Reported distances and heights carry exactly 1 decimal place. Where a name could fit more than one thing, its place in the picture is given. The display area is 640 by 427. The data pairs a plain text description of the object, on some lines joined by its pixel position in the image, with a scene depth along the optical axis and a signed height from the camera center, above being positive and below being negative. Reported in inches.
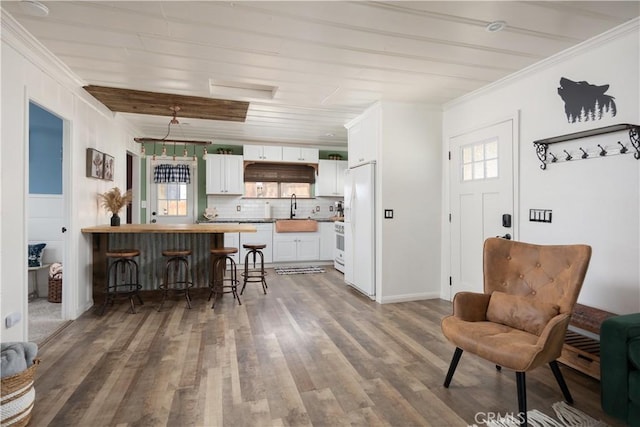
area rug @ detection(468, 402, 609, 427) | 74.2 -46.1
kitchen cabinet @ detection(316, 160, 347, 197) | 288.5 +29.5
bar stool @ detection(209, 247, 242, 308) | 174.7 -30.9
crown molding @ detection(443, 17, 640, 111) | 97.0 +52.8
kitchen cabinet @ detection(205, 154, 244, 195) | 263.4 +29.7
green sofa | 67.7 -32.2
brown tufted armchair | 73.6 -24.6
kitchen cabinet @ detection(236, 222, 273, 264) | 261.3 -19.4
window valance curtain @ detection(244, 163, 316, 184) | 283.9 +33.9
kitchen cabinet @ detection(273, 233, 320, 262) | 263.9 -26.6
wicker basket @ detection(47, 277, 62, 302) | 162.1 -36.6
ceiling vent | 152.5 +56.7
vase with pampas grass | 170.9 +5.9
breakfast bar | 165.2 -16.6
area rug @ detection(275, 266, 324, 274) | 244.7 -42.4
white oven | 242.0 -24.8
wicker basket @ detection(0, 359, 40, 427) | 68.8 -38.5
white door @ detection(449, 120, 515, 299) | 138.7 +7.6
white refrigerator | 175.2 -9.0
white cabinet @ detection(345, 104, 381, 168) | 174.0 +41.8
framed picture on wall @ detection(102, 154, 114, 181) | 175.2 +24.1
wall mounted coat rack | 94.3 +20.1
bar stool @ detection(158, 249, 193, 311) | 165.6 -31.3
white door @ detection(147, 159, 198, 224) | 261.9 +10.1
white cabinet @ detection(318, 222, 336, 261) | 272.4 -22.0
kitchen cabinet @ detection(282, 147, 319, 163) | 278.4 +47.8
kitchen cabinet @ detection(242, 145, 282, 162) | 270.2 +47.7
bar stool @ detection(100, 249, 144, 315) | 156.8 -32.2
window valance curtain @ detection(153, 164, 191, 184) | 259.1 +30.3
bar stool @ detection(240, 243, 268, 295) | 192.1 -33.9
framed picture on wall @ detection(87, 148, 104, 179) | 155.4 +23.5
